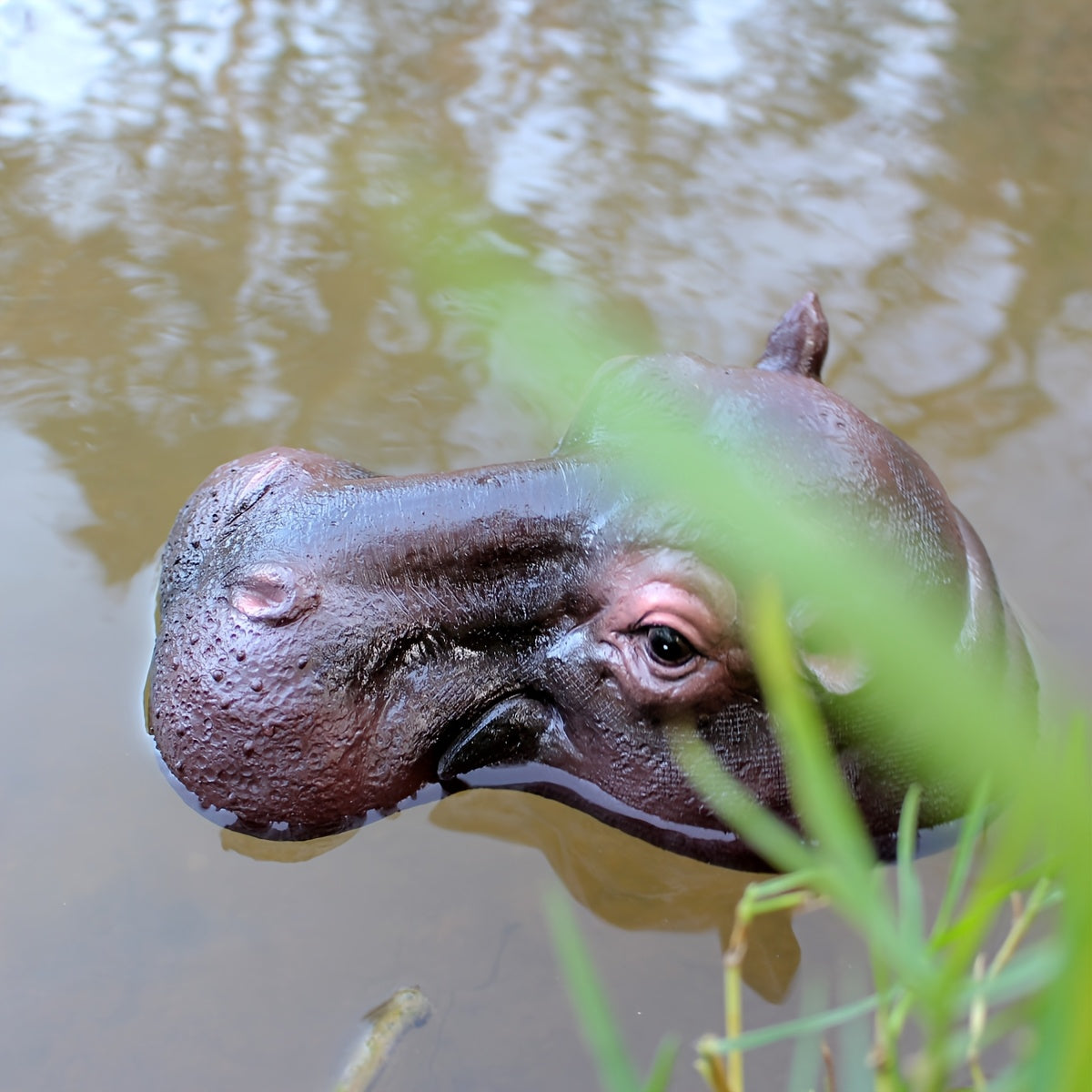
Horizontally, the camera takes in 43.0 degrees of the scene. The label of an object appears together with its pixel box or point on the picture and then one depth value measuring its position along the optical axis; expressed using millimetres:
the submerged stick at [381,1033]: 951
